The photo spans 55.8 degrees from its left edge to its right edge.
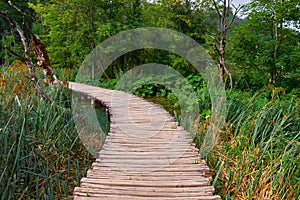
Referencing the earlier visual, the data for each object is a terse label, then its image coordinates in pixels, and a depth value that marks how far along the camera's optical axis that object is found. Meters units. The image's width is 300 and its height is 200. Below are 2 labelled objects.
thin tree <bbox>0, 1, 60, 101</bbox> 5.10
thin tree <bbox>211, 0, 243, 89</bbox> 4.61
